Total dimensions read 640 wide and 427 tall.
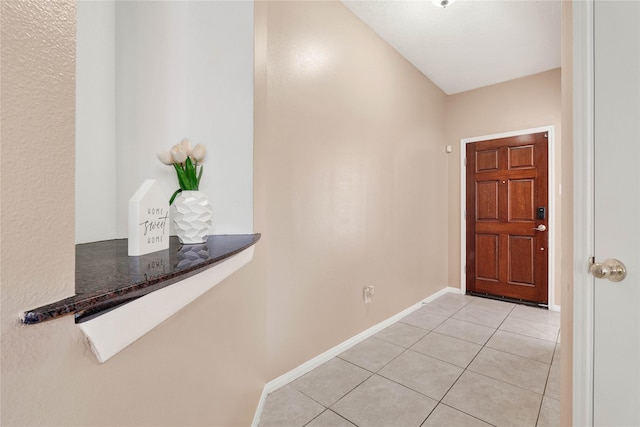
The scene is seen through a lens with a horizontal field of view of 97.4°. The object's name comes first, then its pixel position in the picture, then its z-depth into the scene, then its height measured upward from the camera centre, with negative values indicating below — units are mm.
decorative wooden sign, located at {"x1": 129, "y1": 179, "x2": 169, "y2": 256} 763 -14
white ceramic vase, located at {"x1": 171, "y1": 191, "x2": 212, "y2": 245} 1032 -9
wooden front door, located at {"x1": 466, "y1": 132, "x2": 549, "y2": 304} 3340 -35
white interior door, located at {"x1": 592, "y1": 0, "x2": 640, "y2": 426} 875 +26
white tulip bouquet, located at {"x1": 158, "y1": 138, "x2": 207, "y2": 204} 1049 +207
